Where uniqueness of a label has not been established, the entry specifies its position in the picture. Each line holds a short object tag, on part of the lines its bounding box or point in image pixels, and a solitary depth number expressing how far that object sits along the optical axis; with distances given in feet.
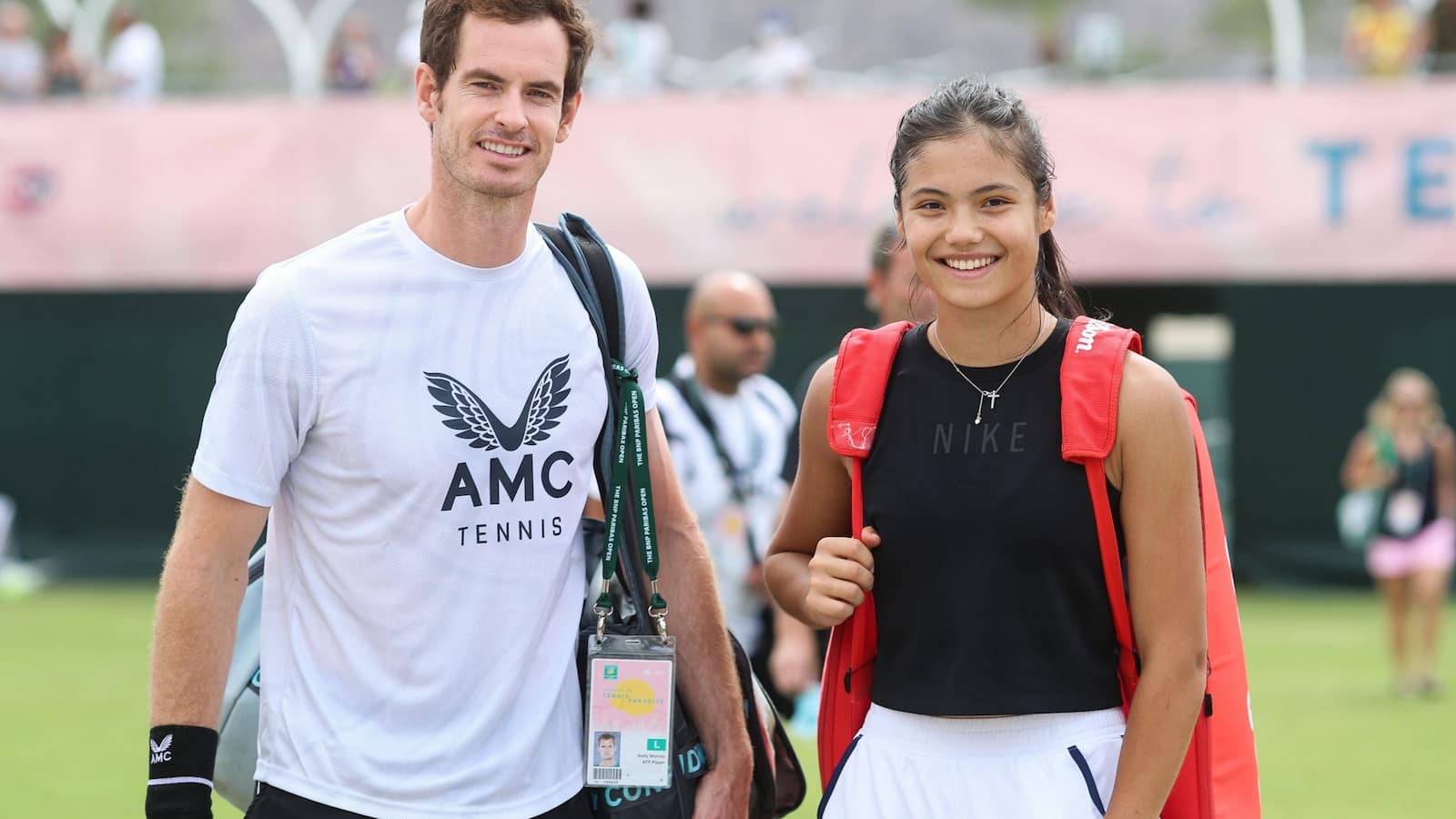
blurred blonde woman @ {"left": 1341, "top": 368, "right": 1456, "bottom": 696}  35.37
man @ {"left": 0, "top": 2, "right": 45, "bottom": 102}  56.44
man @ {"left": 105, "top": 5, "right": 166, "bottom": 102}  54.49
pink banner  50.39
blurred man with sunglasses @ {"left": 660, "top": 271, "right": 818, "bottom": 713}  20.10
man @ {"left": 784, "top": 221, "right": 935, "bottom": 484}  15.98
